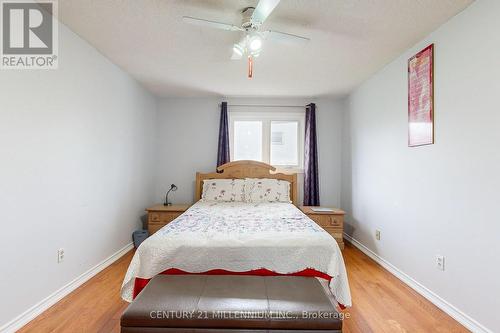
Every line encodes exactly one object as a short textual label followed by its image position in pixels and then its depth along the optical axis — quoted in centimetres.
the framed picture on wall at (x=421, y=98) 234
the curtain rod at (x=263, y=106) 447
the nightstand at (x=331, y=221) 374
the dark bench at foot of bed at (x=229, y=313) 138
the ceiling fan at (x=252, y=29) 174
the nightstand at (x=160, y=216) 375
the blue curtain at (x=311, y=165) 430
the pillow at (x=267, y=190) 385
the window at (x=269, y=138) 452
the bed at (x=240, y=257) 188
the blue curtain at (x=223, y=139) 434
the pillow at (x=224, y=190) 387
